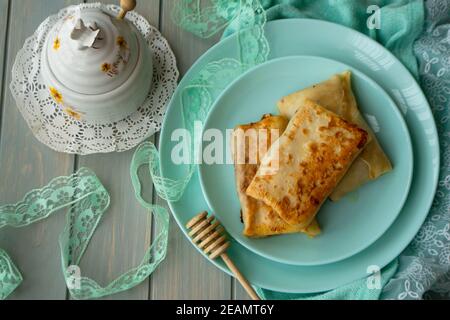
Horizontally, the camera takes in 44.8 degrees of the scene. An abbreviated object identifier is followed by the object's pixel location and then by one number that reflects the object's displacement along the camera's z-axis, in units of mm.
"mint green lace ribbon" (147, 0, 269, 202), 1035
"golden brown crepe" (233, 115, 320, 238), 966
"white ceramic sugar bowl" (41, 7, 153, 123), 896
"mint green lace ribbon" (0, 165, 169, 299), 1011
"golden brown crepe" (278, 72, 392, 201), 987
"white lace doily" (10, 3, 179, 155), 1052
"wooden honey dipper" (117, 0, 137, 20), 909
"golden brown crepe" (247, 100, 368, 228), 941
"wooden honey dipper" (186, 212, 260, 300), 969
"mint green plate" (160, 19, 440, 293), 997
